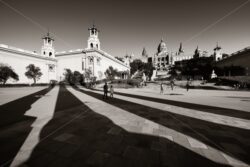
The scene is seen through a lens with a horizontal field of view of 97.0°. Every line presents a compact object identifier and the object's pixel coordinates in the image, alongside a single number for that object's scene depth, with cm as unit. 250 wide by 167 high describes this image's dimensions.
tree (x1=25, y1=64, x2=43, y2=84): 4394
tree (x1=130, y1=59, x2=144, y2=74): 9671
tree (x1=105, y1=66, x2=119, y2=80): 5765
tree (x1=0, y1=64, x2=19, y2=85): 3375
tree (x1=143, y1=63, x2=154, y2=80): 8606
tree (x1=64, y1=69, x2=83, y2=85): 4791
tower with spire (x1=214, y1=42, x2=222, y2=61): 7311
